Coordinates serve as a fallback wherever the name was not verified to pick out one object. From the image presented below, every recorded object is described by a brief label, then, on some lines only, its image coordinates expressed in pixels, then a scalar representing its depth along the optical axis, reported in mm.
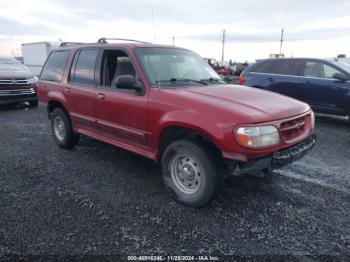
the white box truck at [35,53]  20016
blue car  7327
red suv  2969
